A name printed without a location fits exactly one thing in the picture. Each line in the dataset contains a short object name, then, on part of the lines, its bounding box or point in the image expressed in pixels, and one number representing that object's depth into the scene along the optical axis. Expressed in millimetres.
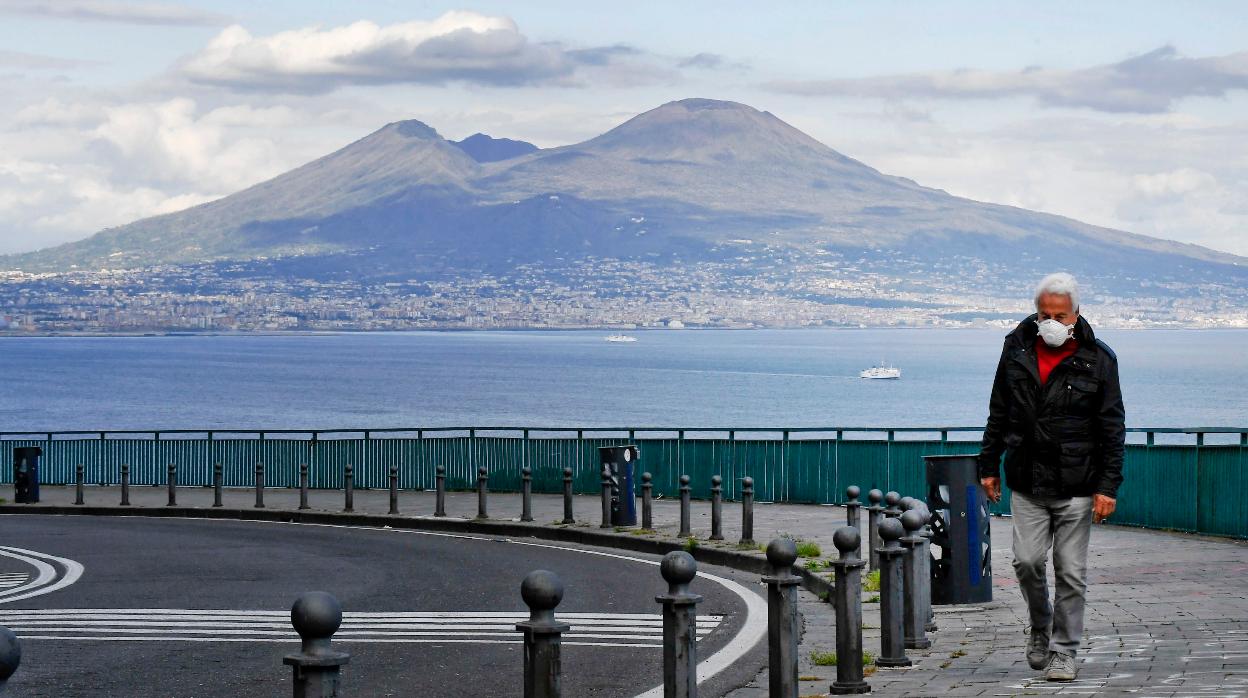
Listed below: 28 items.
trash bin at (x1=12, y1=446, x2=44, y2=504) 28578
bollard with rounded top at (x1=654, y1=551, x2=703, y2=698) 7781
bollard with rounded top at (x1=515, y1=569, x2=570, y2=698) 6832
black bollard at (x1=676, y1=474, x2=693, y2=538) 20047
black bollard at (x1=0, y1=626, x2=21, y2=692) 4617
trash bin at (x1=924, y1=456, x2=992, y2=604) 12484
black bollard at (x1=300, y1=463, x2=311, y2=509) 26000
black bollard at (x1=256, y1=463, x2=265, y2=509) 26361
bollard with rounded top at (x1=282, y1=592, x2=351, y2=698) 5934
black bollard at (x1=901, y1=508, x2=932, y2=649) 10633
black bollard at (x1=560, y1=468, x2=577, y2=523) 22156
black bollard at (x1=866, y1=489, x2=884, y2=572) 14312
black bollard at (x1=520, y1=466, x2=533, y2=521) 22594
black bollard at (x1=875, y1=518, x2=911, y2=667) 10109
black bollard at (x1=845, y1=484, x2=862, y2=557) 15734
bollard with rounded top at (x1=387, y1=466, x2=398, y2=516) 24828
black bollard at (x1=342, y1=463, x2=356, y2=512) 25609
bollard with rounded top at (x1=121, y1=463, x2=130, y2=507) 27941
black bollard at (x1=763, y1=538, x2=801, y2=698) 8633
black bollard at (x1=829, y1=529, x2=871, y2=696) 9312
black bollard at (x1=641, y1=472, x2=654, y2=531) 21083
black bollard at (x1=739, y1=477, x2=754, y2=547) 18922
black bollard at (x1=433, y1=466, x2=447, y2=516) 24188
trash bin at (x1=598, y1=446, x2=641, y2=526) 21609
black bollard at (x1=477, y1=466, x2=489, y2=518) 23391
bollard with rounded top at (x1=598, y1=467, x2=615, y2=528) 21484
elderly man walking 9016
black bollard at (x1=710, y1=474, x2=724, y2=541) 19462
